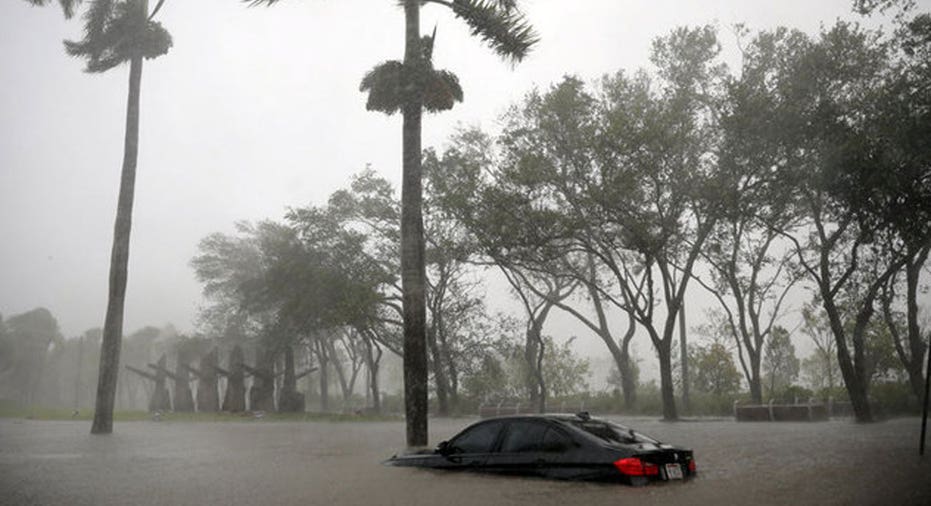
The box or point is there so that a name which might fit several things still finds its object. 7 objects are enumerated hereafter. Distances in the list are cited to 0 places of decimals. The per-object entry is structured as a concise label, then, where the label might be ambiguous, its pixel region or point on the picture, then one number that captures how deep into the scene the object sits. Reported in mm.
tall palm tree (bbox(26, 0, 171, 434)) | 23922
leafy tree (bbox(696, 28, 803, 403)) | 22672
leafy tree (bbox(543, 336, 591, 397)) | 57875
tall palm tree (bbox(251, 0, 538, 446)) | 15039
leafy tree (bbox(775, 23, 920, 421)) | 20858
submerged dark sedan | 8109
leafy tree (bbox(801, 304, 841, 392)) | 41584
